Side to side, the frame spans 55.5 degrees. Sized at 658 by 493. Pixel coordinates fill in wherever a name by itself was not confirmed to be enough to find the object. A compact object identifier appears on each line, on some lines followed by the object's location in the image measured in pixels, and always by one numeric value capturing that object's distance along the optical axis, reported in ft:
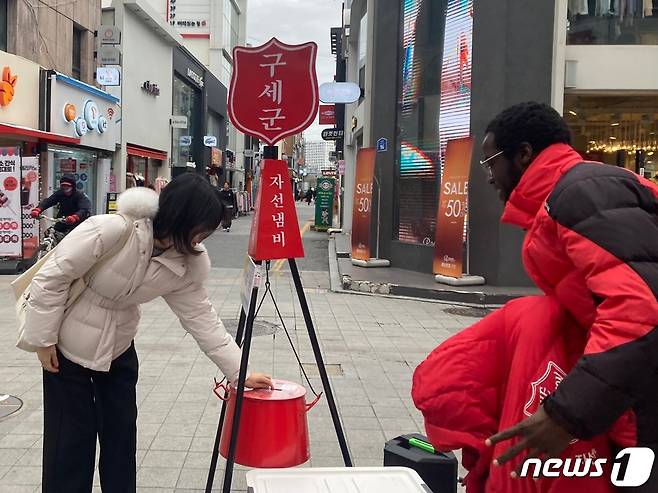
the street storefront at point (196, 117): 100.27
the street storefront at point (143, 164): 73.31
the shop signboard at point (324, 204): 83.97
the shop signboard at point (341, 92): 50.03
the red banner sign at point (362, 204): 42.93
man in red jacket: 4.61
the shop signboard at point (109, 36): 64.49
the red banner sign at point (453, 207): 33.83
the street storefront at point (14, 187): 37.17
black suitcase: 9.82
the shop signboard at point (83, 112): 53.26
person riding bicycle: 37.22
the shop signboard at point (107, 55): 64.08
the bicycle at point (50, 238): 37.42
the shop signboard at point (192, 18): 149.79
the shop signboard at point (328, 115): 96.07
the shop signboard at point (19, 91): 45.88
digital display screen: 37.06
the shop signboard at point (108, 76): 61.57
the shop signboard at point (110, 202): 56.70
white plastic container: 6.39
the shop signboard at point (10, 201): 37.11
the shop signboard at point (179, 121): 91.71
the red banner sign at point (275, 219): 10.52
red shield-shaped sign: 11.00
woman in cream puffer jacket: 8.34
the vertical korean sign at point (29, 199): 37.93
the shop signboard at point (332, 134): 82.70
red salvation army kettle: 9.43
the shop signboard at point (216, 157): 124.09
